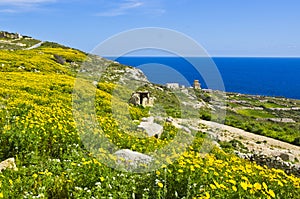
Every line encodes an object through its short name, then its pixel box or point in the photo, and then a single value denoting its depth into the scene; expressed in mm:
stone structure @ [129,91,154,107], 25016
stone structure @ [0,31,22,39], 100300
